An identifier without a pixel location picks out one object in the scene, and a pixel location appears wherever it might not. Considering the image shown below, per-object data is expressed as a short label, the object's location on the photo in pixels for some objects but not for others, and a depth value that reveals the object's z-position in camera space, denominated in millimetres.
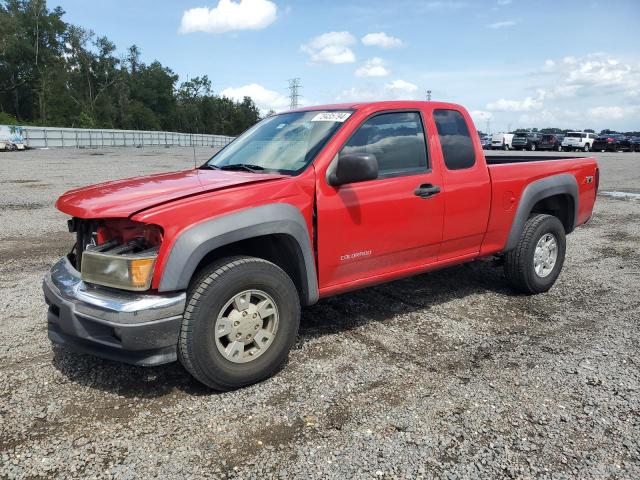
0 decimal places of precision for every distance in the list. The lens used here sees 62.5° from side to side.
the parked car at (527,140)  40875
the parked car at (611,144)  42250
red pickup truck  2973
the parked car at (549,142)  40562
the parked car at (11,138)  31166
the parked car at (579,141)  41500
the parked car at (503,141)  42562
